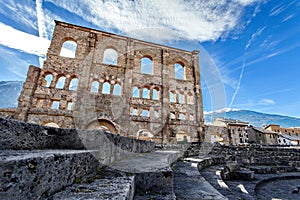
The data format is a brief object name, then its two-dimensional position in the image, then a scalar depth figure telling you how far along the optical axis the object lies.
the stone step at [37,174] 0.73
